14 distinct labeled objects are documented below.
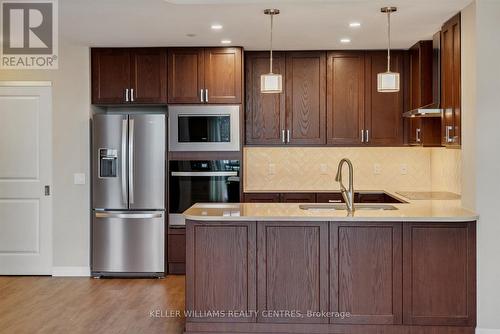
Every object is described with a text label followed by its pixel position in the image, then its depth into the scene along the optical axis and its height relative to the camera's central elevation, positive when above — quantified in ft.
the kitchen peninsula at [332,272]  12.96 -2.62
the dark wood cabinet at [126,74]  19.71 +2.95
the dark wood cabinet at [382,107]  20.38 +1.85
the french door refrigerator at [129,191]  19.29 -1.11
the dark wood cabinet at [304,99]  20.52 +2.15
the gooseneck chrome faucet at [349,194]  13.65 -0.86
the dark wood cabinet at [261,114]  20.59 +1.62
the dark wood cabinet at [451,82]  14.44 +2.03
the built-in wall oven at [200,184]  19.53 -0.88
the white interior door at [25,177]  19.98 -0.64
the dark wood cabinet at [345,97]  20.44 +2.21
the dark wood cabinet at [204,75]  19.52 +2.88
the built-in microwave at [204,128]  19.47 +1.06
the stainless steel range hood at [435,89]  16.29 +2.07
